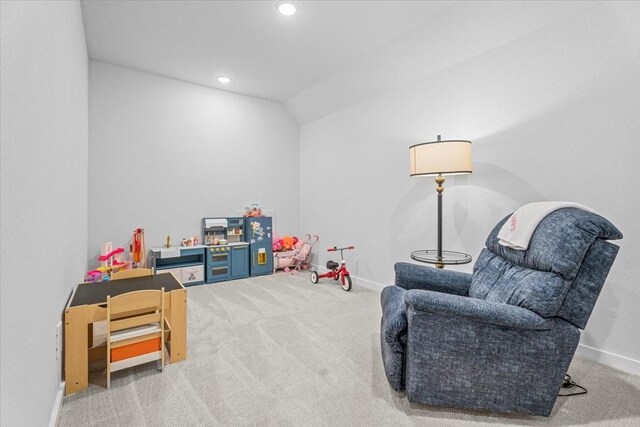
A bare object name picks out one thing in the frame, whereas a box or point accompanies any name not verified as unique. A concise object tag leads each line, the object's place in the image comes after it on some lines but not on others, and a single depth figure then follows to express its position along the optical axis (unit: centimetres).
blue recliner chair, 148
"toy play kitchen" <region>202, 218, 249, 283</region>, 431
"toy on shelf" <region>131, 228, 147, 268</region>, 389
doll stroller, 489
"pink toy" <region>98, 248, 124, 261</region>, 337
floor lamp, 252
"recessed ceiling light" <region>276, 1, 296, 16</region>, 265
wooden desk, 181
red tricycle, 389
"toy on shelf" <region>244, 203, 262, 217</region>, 488
